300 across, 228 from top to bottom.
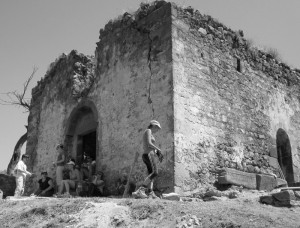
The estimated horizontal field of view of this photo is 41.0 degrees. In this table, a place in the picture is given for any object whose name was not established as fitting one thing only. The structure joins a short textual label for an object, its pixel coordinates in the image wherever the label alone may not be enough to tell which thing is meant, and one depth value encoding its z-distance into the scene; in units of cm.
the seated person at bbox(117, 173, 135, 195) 897
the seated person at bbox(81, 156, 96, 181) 1004
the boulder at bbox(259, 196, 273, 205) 684
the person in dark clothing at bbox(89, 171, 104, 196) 942
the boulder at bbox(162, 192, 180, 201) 707
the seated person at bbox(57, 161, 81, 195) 941
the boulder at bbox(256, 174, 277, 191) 939
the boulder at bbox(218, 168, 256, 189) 876
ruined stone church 858
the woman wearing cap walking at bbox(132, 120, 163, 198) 720
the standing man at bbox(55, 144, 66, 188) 992
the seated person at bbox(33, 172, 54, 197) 1045
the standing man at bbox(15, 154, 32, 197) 912
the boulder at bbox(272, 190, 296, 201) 667
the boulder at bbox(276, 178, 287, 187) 976
